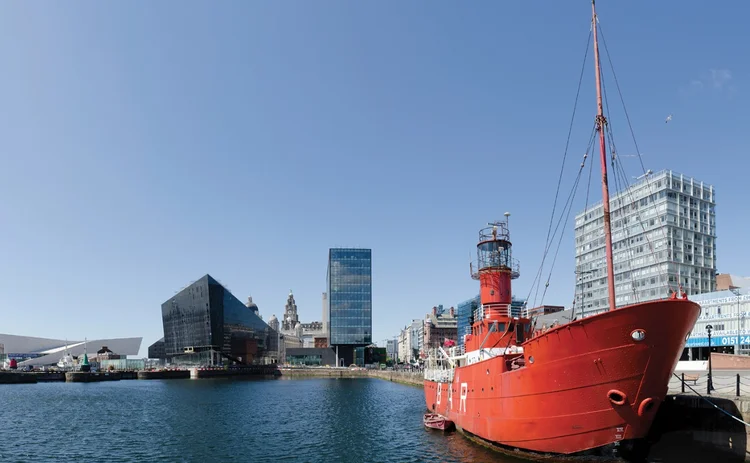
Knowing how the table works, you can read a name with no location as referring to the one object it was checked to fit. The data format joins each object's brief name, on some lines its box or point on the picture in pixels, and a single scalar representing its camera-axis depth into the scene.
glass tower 161.88
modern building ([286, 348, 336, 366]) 175.38
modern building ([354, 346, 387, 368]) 169.93
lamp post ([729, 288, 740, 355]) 73.94
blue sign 73.88
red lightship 21.84
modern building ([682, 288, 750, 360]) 74.44
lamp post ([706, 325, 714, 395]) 27.67
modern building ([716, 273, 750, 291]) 110.57
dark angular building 163.38
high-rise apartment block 108.62
